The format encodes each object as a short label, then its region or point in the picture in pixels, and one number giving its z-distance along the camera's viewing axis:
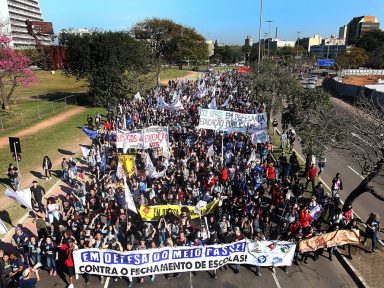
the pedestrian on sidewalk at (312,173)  17.41
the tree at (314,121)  16.92
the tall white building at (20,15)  136.00
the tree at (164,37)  61.88
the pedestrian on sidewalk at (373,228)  12.78
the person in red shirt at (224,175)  17.03
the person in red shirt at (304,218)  13.13
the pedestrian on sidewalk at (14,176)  17.77
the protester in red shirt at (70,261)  10.93
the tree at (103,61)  39.19
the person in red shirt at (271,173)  17.56
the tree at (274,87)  30.56
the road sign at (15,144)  17.16
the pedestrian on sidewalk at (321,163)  18.19
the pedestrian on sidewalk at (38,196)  15.59
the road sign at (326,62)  86.25
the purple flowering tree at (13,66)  34.21
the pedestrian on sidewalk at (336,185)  16.20
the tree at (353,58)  97.64
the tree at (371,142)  12.63
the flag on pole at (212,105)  26.55
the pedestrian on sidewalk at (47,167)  19.62
